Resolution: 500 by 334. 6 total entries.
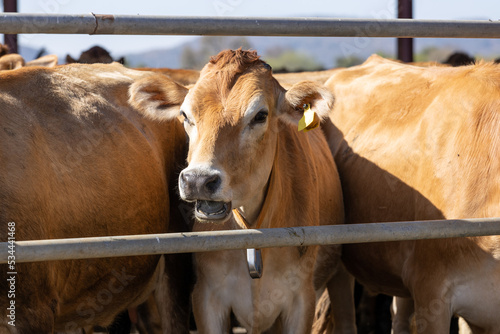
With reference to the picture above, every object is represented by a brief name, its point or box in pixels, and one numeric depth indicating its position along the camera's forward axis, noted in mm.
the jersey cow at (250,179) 3678
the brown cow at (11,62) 6535
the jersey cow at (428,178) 4008
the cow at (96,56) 7309
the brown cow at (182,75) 7695
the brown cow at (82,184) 3508
